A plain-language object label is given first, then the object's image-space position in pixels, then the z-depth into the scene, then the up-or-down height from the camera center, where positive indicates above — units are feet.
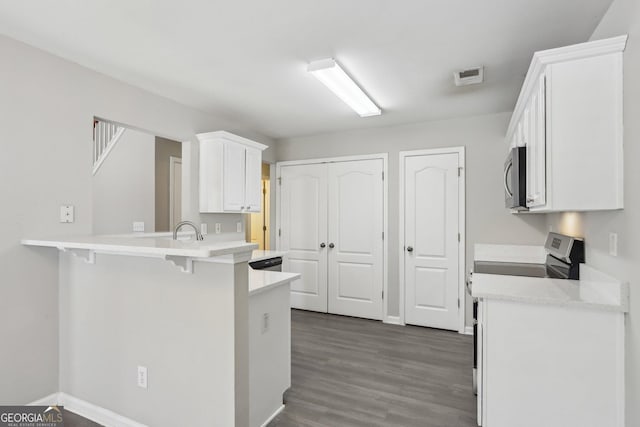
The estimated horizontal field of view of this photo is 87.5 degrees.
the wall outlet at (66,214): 7.74 -0.02
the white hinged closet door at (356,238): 14.30 -1.08
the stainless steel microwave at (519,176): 7.15 +0.84
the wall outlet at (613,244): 5.47 -0.50
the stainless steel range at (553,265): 7.34 -1.33
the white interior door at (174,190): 15.99 +1.16
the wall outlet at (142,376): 6.53 -3.20
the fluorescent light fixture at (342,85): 8.04 +3.52
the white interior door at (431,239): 12.94 -1.02
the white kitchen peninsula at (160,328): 5.61 -2.21
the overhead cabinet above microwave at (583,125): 5.20 +1.44
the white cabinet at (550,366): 5.20 -2.48
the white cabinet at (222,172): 11.43 +1.45
